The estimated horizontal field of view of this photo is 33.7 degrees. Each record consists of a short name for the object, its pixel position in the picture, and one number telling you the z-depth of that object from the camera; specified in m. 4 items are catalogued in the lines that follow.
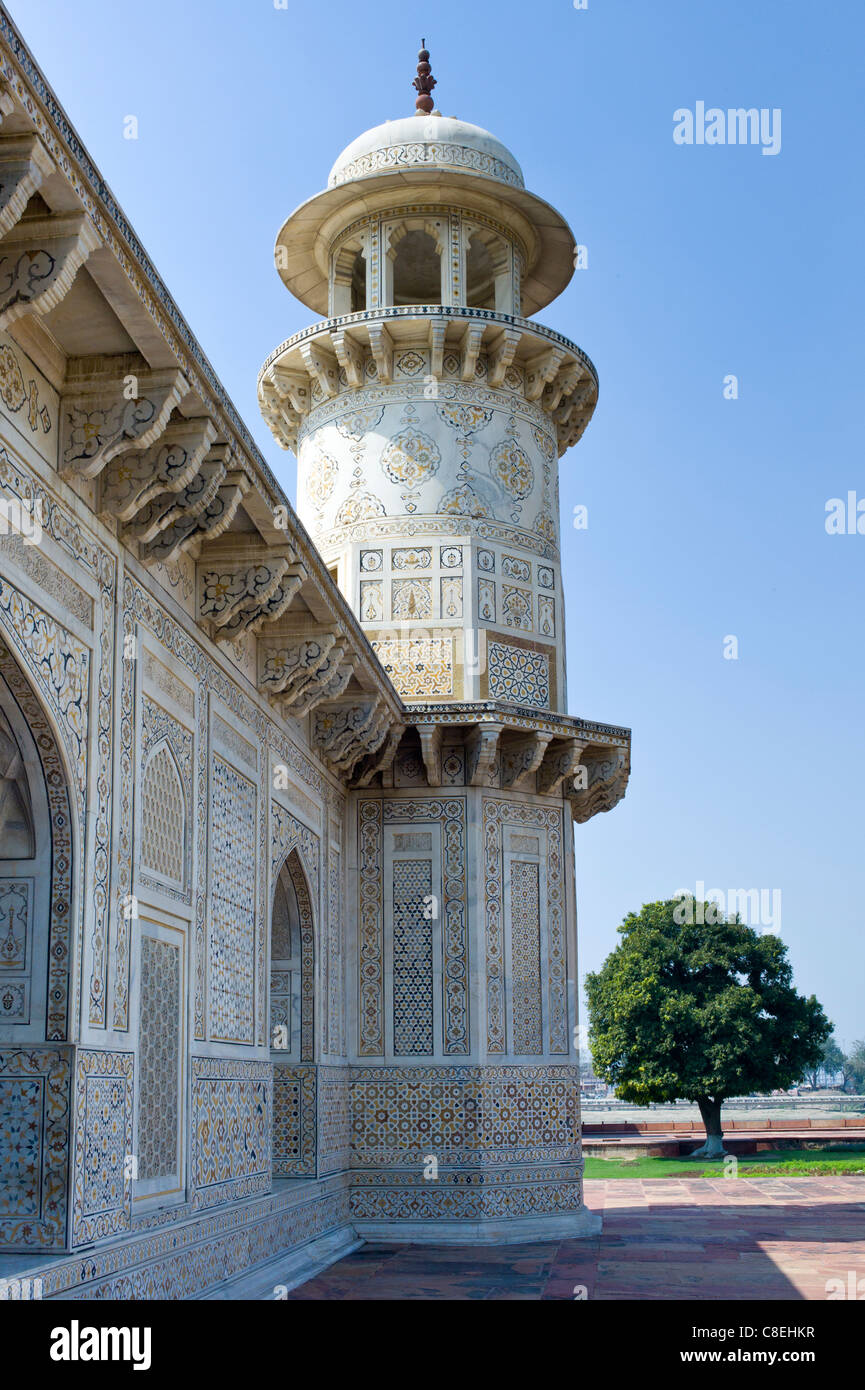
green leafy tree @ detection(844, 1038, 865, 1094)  138.86
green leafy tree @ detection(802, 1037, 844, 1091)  147.75
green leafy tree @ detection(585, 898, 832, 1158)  29.00
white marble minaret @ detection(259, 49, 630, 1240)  12.51
